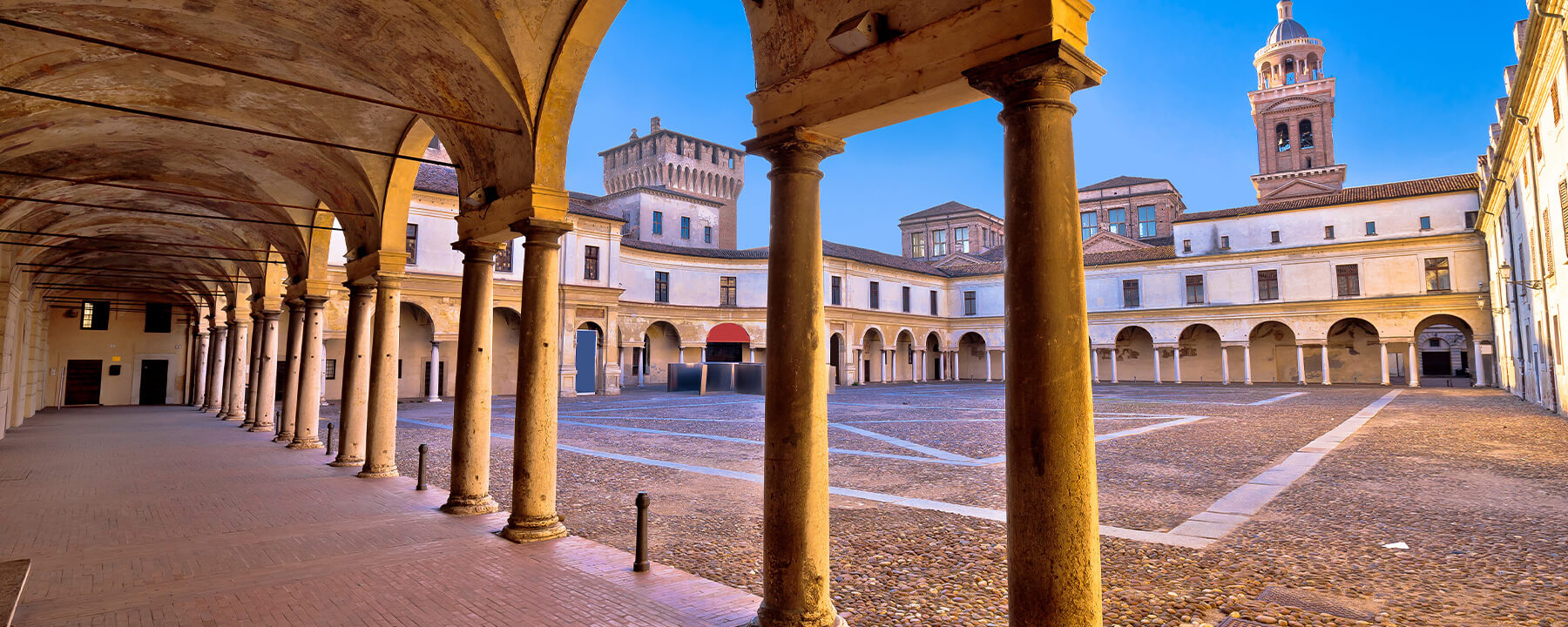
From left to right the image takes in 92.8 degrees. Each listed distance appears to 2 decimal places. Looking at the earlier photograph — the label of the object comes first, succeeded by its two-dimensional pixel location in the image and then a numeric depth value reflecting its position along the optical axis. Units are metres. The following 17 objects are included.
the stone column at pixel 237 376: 20.84
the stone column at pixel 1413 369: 34.28
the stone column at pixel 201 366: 28.33
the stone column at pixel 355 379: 10.72
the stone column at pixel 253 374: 17.84
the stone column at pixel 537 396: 6.54
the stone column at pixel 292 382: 14.32
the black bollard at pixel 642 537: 5.50
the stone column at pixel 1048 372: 3.10
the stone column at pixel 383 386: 9.69
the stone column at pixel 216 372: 24.97
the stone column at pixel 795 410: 4.11
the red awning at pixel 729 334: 39.31
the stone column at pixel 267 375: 16.53
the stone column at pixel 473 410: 7.45
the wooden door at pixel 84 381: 28.41
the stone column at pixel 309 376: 13.24
